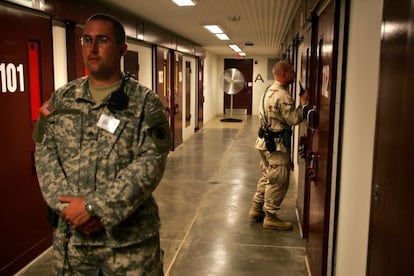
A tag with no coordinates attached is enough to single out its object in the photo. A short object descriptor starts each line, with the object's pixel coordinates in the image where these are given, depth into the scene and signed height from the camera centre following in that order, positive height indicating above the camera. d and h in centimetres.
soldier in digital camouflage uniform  167 -29
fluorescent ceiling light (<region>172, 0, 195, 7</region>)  461 +98
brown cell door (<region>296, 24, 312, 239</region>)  356 -55
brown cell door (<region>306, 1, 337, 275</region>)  234 -34
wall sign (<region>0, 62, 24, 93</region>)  290 +7
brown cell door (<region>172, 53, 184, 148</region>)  831 -24
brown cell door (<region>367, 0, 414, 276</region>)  117 -19
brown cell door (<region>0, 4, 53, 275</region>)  297 -32
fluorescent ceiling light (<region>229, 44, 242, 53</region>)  1084 +119
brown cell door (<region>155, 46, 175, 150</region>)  718 +18
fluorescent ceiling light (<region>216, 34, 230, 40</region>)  829 +109
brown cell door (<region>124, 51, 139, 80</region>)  569 +36
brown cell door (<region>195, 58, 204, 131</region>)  1105 -19
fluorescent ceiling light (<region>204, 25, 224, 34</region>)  678 +105
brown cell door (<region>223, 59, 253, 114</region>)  1573 +4
